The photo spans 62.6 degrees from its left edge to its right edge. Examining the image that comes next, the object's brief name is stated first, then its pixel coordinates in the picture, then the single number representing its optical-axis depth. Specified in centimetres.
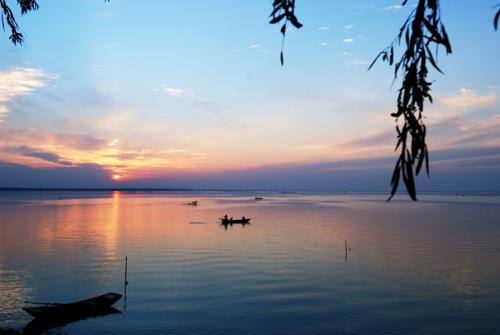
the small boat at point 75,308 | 2327
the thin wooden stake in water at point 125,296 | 2660
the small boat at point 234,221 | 7350
